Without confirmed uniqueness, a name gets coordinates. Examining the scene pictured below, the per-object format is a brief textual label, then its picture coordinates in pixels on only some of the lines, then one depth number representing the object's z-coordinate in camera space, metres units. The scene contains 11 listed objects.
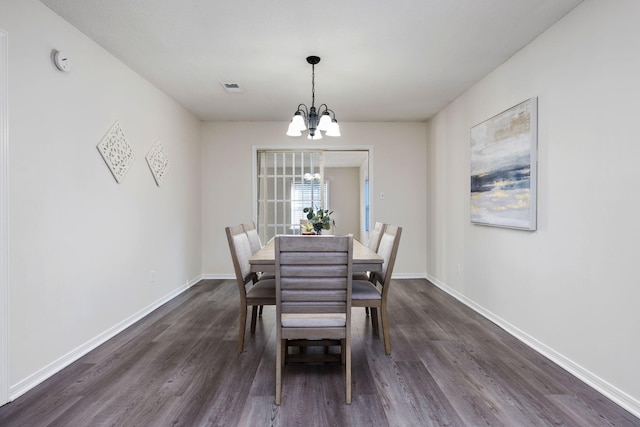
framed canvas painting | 2.71
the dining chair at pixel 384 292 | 2.54
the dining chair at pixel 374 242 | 3.22
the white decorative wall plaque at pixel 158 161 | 3.69
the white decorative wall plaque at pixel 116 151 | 2.89
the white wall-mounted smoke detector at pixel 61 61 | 2.32
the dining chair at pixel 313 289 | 1.85
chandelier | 2.92
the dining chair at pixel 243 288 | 2.57
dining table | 2.37
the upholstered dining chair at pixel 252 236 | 3.24
